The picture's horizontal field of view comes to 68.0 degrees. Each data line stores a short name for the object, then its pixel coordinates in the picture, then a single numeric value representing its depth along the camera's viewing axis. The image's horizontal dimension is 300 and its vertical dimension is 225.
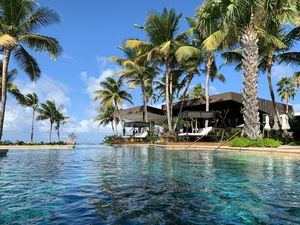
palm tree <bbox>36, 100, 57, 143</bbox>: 37.56
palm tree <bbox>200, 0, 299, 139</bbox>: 12.59
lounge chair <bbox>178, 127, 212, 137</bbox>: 17.54
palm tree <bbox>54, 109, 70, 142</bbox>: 39.10
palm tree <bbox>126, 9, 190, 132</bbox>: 21.56
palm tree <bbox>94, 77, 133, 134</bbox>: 31.37
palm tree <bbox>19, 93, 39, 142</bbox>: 34.02
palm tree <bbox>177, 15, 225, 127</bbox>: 14.47
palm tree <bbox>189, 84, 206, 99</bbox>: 31.09
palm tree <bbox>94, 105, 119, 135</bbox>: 38.26
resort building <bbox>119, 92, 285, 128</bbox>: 18.83
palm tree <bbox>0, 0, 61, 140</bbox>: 11.96
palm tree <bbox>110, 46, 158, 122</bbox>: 25.51
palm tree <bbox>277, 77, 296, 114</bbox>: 32.93
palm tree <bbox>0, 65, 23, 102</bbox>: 23.69
